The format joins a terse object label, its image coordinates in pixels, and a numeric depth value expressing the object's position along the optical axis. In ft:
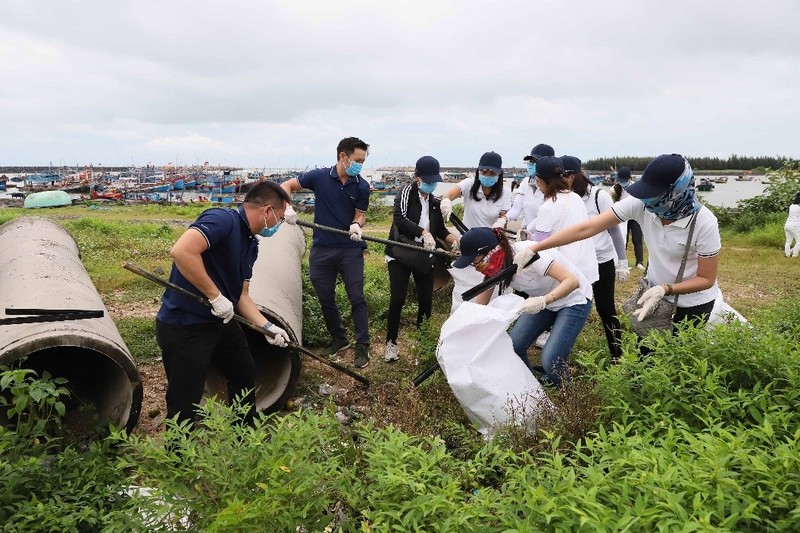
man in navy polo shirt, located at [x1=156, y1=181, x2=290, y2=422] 9.46
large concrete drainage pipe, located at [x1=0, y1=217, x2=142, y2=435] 9.78
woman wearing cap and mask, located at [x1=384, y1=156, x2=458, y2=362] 16.31
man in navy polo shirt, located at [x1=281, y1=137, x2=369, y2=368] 15.94
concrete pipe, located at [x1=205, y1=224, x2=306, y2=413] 12.86
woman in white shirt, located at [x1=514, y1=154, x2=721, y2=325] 9.96
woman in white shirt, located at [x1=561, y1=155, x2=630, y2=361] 14.85
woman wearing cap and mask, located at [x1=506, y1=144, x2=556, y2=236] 17.46
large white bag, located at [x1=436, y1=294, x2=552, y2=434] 10.37
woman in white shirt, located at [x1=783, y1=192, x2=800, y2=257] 32.32
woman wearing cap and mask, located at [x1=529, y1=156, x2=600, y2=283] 12.98
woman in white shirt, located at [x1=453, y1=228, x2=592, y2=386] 11.51
